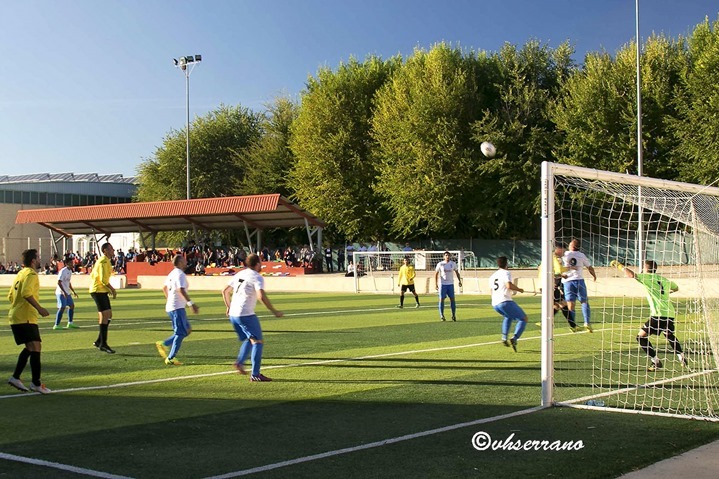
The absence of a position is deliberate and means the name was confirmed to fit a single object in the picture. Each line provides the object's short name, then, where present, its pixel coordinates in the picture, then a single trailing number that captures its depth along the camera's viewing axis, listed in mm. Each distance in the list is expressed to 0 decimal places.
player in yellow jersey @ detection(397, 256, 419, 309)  26828
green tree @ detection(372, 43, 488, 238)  49188
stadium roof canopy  47125
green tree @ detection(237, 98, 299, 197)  62438
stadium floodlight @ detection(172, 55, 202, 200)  56844
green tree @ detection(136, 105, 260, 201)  68500
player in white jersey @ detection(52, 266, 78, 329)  20188
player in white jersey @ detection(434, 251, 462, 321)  20828
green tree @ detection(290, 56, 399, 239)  54844
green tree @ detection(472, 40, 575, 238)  47750
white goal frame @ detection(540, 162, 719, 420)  8914
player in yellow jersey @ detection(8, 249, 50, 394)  10039
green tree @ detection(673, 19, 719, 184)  41438
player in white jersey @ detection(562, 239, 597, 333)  17219
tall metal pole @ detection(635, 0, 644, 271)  34562
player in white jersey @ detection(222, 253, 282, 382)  10844
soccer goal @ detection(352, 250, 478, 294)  37494
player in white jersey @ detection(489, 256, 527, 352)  13727
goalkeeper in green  11477
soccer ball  18891
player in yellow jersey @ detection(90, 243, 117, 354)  14690
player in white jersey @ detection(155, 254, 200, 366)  12883
